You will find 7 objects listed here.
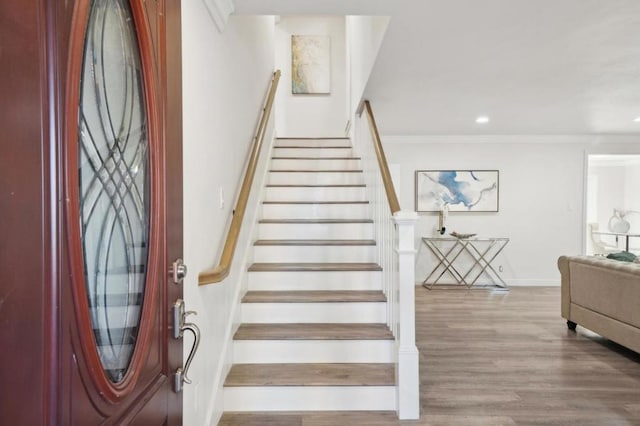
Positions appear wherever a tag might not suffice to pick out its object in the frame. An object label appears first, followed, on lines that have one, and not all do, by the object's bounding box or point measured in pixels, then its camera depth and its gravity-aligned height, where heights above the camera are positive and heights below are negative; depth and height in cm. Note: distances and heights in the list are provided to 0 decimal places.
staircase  229 -85
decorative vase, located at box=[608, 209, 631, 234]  762 -53
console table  620 -100
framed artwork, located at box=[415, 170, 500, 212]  634 +10
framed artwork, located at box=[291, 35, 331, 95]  669 +228
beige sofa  323 -93
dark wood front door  56 -3
